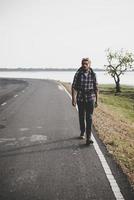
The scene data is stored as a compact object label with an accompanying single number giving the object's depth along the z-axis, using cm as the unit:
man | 850
